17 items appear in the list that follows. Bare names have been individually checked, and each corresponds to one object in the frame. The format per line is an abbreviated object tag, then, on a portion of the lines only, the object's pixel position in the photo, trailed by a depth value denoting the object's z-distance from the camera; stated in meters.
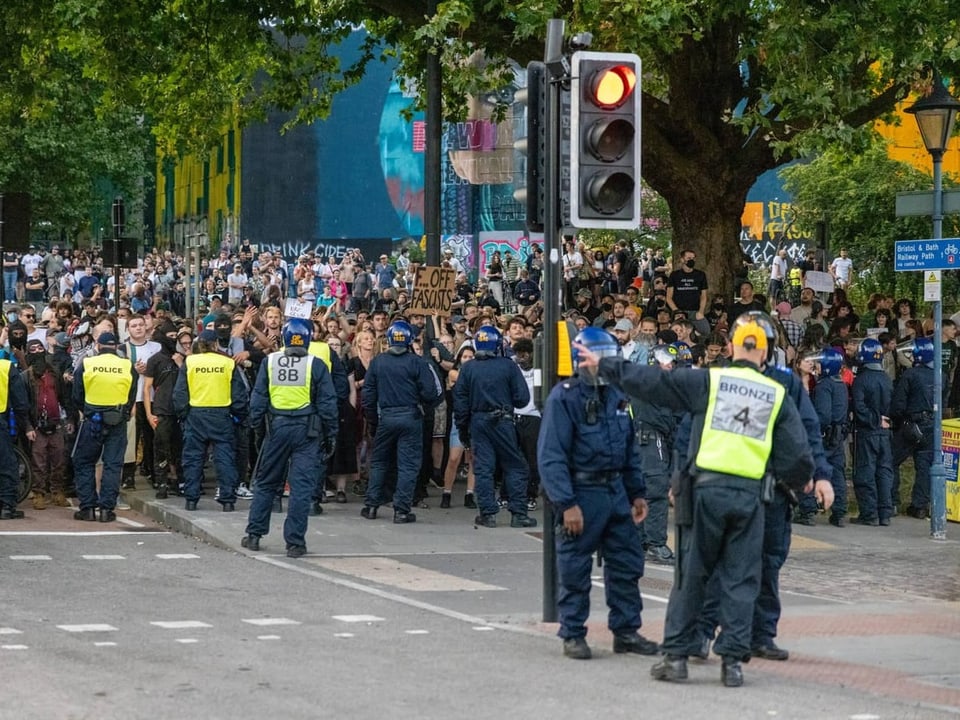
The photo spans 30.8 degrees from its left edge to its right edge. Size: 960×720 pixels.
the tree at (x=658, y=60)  16.70
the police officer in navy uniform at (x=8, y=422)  16.27
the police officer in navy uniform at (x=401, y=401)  15.79
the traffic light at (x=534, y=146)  10.38
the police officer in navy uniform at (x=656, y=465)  13.73
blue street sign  15.56
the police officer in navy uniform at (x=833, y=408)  16.41
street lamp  15.91
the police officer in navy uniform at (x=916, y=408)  17.20
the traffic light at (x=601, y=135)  10.11
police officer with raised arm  8.52
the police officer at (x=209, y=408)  16.12
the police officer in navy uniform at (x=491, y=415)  15.77
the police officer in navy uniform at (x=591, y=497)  9.26
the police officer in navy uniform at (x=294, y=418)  13.83
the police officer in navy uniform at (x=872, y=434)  16.81
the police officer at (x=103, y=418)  16.08
